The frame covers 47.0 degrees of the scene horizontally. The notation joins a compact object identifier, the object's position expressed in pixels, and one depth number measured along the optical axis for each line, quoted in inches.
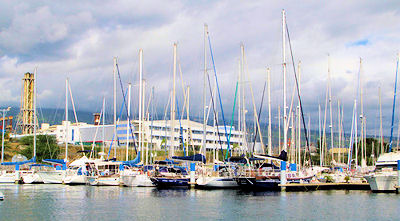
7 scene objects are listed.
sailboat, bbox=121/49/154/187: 2330.2
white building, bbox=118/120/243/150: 6117.1
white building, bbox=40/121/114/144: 6574.8
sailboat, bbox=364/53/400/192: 1929.1
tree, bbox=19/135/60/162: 4160.2
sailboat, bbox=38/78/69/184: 2726.4
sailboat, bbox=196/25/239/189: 2121.1
